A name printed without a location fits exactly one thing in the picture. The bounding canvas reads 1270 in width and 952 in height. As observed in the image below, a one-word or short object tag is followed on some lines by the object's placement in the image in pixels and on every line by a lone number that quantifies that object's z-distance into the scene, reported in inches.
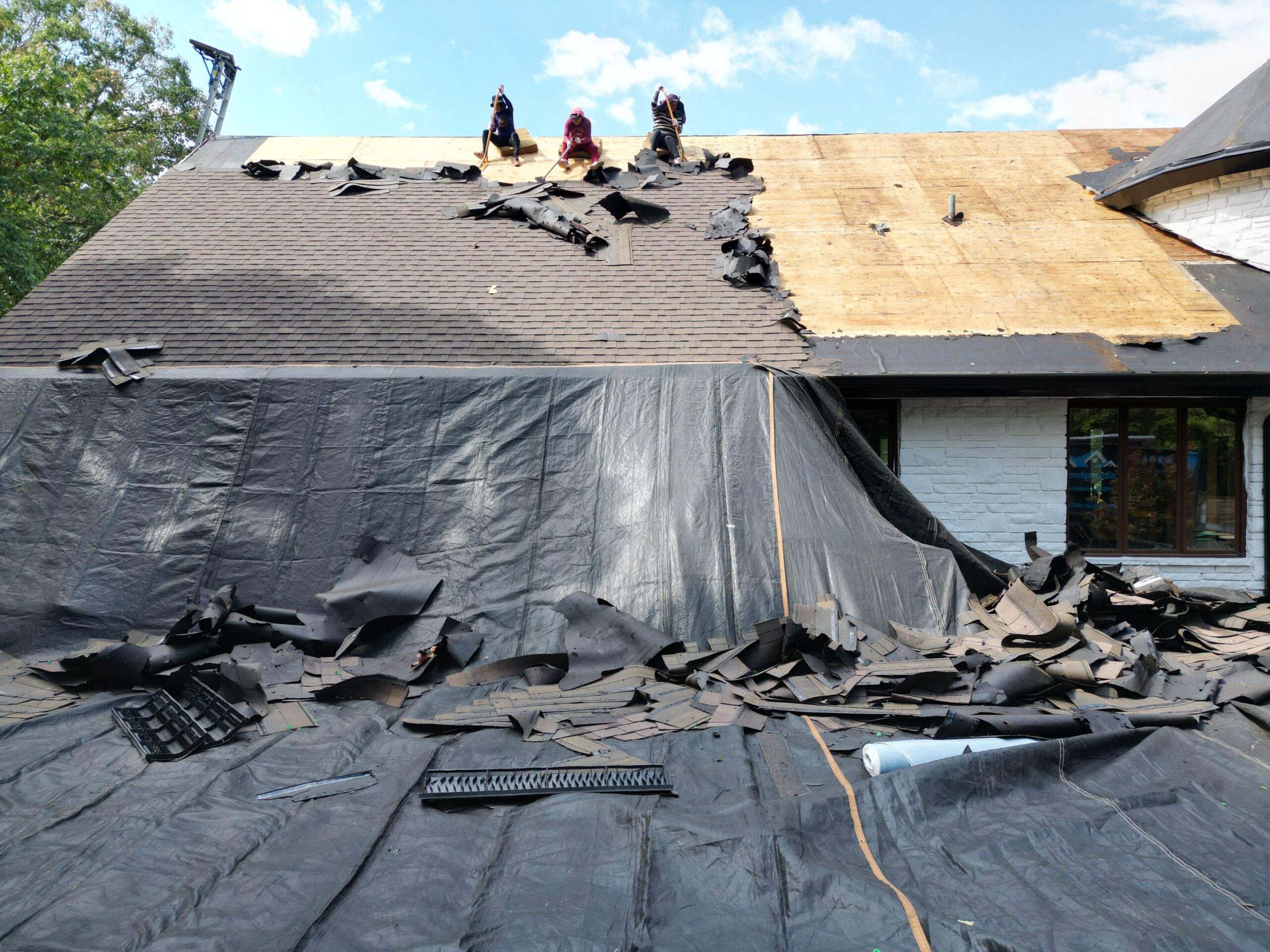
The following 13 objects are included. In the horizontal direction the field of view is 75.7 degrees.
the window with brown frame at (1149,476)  314.5
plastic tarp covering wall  235.3
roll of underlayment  144.3
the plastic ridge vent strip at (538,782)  136.6
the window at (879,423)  316.8
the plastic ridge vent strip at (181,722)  158.7
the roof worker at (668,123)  456.8
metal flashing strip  138.8
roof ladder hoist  530.3
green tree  488.4
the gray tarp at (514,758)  103.5
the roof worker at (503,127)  459.8
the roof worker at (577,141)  445.4
